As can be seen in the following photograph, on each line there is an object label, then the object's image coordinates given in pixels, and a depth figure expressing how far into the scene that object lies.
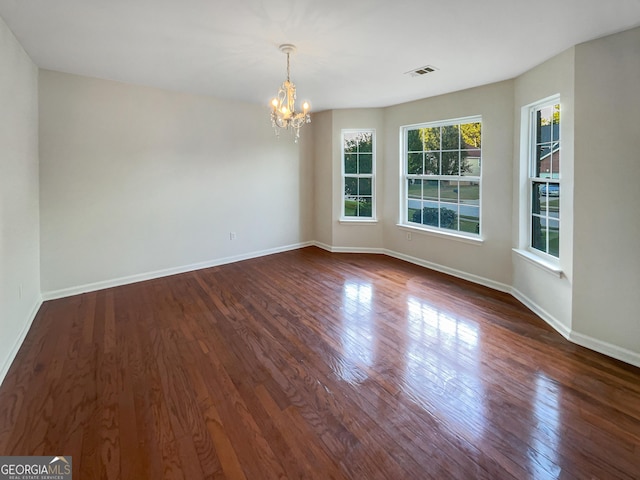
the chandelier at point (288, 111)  3.06
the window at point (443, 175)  4.57
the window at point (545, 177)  3.34
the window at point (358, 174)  5.89
